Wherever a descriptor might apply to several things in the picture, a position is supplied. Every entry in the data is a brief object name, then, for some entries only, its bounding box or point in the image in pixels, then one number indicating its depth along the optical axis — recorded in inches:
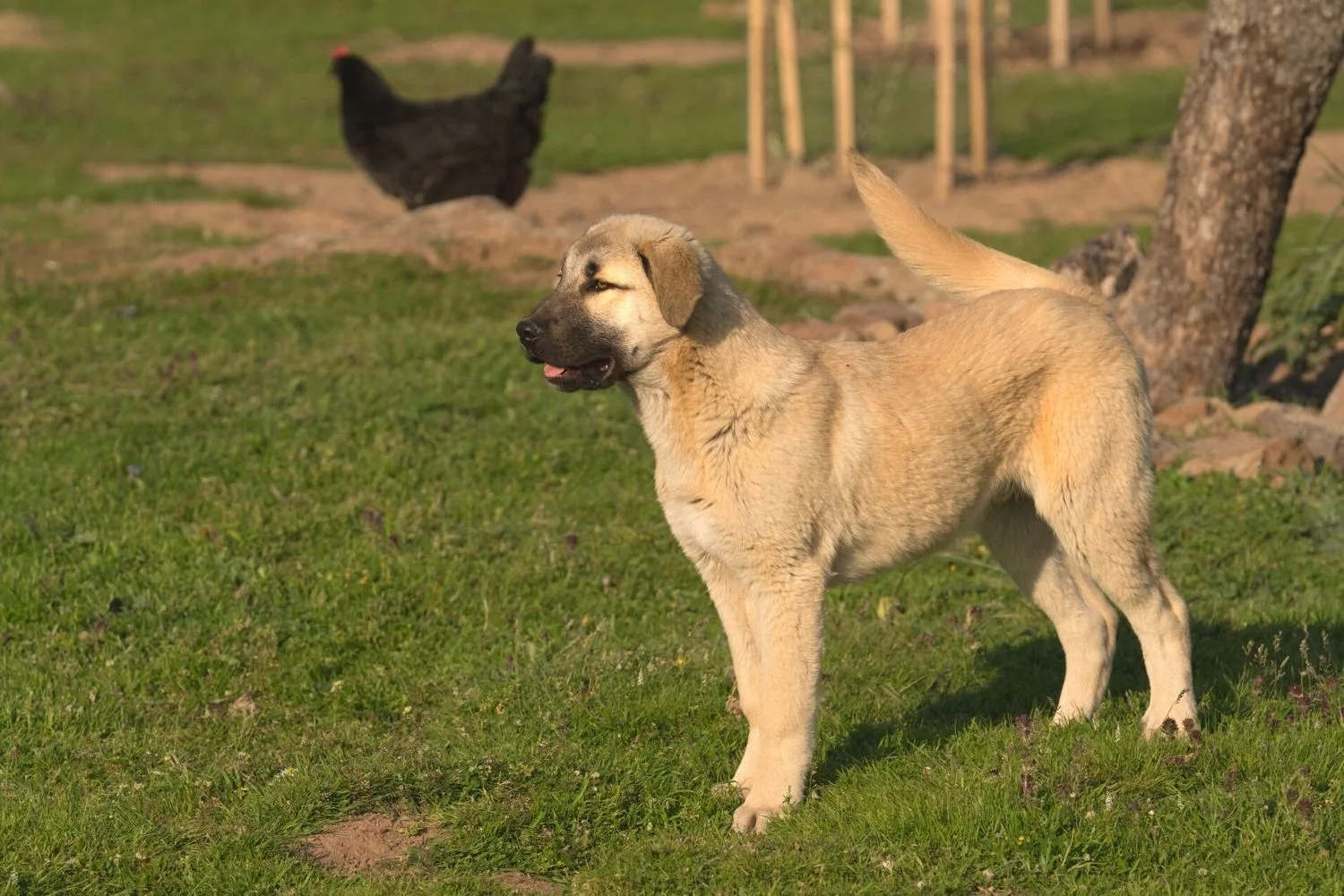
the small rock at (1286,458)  371.2
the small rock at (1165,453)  381.4
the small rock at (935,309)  463.8
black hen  608.4
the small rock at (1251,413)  399.9
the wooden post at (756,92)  751.1
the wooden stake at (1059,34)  1101.7
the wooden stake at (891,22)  1088.2
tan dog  229.0
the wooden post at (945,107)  699.4
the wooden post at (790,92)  795.4
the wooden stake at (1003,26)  1155.9
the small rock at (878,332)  431.5
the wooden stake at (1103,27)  1199.6
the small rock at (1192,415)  401.4
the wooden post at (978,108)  743.1
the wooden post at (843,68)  749.9
